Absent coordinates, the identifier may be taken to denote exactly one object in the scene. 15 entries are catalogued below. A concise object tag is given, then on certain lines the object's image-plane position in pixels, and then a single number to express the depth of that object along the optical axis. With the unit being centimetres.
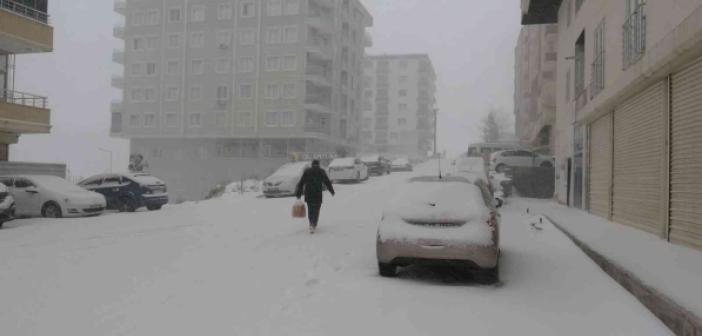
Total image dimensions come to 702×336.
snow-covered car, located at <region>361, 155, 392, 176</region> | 3781
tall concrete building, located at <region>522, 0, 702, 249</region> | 890
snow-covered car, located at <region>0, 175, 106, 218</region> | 1567
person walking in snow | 1126
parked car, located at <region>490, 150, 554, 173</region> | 2811
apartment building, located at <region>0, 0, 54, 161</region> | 1984
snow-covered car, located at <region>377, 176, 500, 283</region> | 677
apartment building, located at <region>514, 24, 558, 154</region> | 3322
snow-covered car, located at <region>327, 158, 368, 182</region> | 2900
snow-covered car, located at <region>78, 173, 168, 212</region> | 1808
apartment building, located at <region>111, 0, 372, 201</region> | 5144
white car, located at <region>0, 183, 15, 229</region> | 1305
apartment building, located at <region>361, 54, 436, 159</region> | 10219
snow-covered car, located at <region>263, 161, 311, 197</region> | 2228
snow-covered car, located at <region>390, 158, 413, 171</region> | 4625
